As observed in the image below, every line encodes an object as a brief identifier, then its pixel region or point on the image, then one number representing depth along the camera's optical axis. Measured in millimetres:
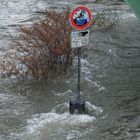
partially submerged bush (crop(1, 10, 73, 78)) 18933
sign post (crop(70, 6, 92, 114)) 14750
